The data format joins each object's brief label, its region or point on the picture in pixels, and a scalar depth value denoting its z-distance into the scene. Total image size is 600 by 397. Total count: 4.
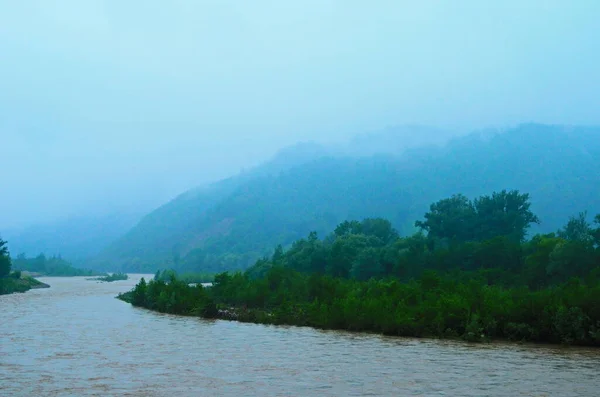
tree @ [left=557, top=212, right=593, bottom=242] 64.26
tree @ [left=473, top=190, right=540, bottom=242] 73.62
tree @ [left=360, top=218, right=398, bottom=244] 80.75
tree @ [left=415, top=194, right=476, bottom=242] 74.44
